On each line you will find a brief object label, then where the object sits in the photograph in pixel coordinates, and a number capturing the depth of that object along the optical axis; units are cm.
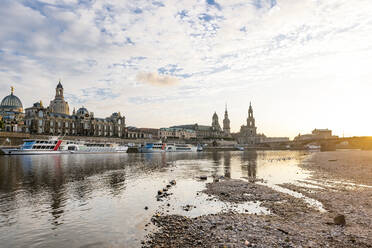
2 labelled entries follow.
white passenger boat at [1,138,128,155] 8338
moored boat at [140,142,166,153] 12118
